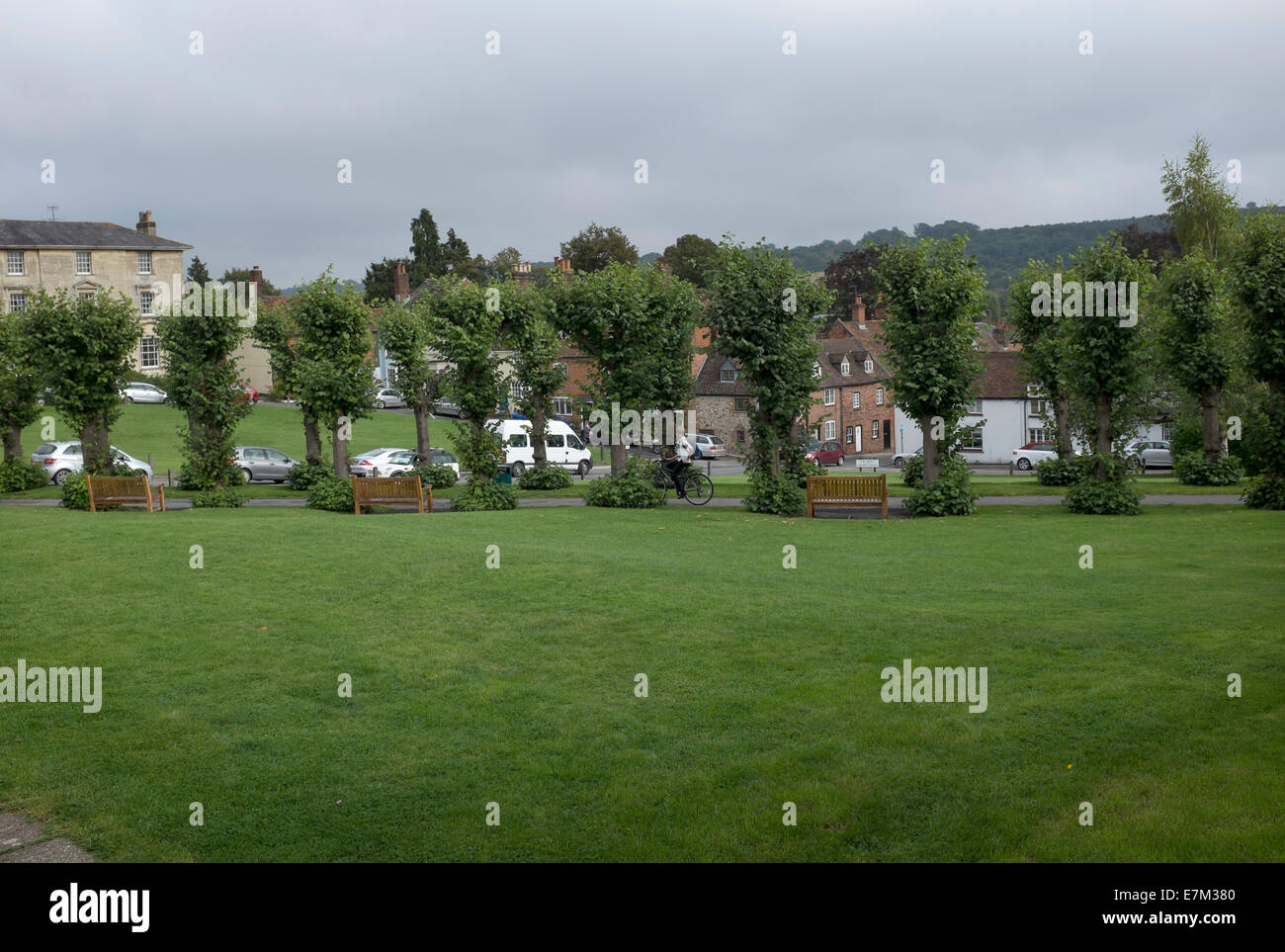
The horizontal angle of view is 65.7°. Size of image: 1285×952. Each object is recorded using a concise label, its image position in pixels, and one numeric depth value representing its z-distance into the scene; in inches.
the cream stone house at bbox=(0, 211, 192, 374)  2829.7
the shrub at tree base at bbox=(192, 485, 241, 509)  1156.5
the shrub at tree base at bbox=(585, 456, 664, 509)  1087.6
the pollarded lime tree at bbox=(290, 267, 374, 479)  1172.5
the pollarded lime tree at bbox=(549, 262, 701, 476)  1108.5
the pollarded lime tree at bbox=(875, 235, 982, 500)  999.0
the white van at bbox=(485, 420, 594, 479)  1806.1
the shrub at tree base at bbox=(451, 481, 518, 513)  1112.8
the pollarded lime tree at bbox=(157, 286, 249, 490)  1197.1
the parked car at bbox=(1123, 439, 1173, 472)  2091.9
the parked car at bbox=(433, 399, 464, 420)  2898.6
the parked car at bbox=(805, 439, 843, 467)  2560.0
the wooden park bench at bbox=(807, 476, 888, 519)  992.9
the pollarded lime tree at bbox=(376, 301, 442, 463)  1492.4
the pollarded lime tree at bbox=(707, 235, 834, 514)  1050.1
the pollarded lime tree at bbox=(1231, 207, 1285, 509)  975.6
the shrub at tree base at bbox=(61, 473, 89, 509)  1123.3
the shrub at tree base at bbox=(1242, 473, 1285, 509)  984.9
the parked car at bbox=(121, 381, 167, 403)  2613.2
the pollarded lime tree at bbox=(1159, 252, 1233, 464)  1363.2
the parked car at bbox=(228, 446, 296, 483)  1630.2
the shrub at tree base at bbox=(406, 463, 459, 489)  1437.0
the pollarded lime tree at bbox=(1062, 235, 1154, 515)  1003.9
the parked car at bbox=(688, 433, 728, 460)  2551.7
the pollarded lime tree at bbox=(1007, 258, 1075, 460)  1346.0
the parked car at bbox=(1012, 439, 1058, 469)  2292.1
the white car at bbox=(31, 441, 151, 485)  1594.5
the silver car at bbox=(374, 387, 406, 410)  3133.4
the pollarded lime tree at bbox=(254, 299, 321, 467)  1461.6
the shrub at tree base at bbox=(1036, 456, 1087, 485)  1342.3
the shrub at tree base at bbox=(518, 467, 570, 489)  1411.2
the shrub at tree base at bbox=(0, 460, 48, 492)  1389.0
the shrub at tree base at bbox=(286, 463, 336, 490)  1436.5
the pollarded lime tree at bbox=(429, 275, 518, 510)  1146.7
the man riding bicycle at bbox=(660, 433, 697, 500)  1163.9
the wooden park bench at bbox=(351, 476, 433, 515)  1086.4
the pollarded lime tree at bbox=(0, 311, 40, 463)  1373.0
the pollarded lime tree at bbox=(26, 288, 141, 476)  1146.7
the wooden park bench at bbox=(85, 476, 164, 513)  1094.4
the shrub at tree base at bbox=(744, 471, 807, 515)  1038.4
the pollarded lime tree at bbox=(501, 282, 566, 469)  1321.4
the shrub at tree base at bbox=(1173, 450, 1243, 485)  1350.9
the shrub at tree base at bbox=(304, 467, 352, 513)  1113.4
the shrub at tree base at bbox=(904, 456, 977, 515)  1002.1
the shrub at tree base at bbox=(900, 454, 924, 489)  1219.9
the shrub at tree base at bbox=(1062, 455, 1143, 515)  997.8
